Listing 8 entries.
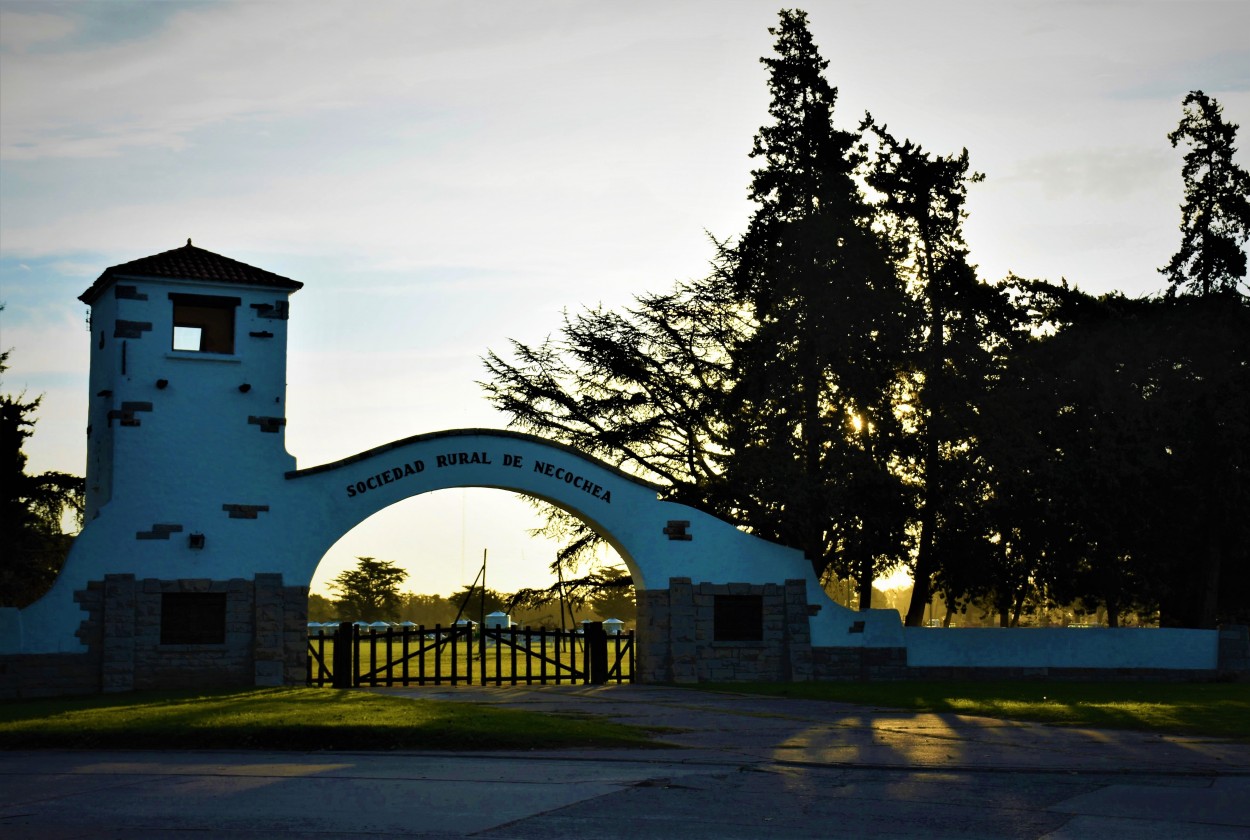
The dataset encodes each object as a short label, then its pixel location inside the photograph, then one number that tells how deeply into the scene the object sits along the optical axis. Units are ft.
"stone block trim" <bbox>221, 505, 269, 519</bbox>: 84.28
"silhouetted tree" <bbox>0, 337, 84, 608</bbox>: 132.16
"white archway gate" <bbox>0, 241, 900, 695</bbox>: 81.20
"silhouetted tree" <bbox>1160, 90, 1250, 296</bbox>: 114.93
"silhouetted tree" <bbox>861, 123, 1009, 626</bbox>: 100.27
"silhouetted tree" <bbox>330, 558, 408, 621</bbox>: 262.24
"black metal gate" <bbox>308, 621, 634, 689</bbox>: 84.33
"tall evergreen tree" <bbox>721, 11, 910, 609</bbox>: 97.14
